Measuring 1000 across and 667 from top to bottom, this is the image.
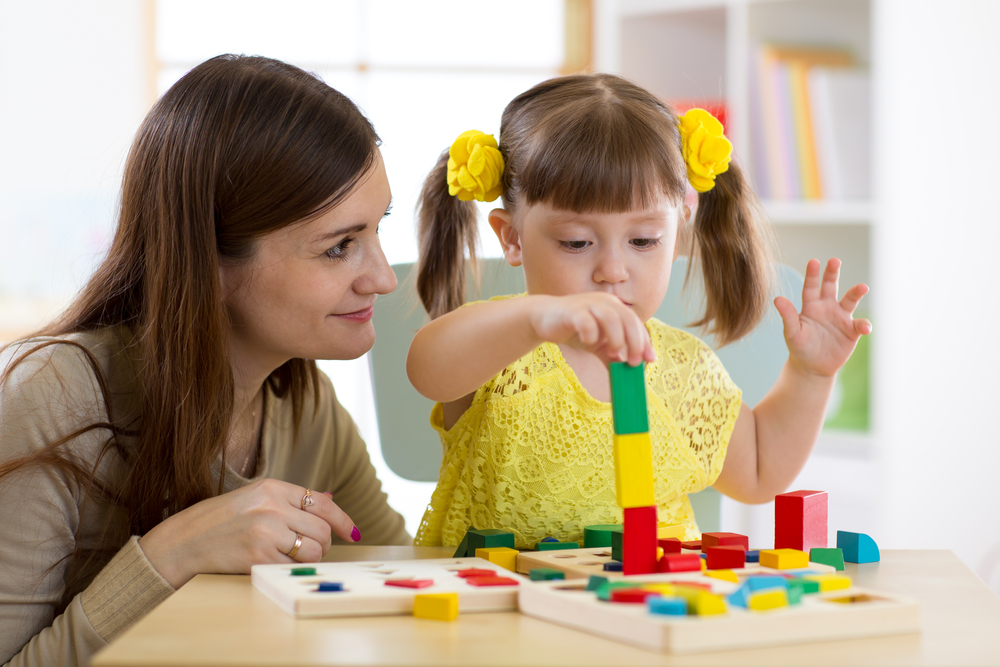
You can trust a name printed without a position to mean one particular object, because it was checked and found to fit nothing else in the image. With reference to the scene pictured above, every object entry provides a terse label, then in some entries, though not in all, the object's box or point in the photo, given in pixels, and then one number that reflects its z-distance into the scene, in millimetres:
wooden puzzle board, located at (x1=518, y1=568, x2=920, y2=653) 1538
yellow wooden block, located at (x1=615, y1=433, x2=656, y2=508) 1663
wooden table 1522
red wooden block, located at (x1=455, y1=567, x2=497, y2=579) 1683
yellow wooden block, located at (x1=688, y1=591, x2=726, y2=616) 1551
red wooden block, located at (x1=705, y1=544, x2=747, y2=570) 1692
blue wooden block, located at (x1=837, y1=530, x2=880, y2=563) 1803
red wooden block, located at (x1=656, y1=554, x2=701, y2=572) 1669
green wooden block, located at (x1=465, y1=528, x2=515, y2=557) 1806
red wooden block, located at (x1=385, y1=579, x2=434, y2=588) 1650
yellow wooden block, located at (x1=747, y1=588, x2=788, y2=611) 1569
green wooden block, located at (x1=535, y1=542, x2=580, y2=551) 1829
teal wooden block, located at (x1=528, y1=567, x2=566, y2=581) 1679
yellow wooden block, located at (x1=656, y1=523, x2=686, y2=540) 1871
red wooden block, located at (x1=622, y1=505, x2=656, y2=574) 1669
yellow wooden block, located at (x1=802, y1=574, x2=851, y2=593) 1626
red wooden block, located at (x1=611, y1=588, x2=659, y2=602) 1581
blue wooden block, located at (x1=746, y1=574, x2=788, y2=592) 1600
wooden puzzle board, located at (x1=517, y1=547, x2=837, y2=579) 1690
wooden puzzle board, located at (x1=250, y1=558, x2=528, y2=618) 1611
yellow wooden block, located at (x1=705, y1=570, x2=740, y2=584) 1636
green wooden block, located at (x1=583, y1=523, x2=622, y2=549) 1814
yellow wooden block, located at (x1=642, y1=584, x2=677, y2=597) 1587
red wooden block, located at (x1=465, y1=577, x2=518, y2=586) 1652
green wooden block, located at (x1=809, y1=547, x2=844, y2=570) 1763
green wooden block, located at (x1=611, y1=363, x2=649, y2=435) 1664
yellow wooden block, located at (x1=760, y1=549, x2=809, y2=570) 1691
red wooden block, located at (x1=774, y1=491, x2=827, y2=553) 1793
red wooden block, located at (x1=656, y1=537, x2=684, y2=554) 1738
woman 1821
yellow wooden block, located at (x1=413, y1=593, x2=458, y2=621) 1603
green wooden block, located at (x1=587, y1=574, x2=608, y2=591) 1613
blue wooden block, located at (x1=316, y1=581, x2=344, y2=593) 1635
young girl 1922
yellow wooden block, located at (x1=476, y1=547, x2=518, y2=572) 1767
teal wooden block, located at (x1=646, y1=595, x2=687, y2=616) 1551
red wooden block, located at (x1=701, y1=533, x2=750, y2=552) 1760
